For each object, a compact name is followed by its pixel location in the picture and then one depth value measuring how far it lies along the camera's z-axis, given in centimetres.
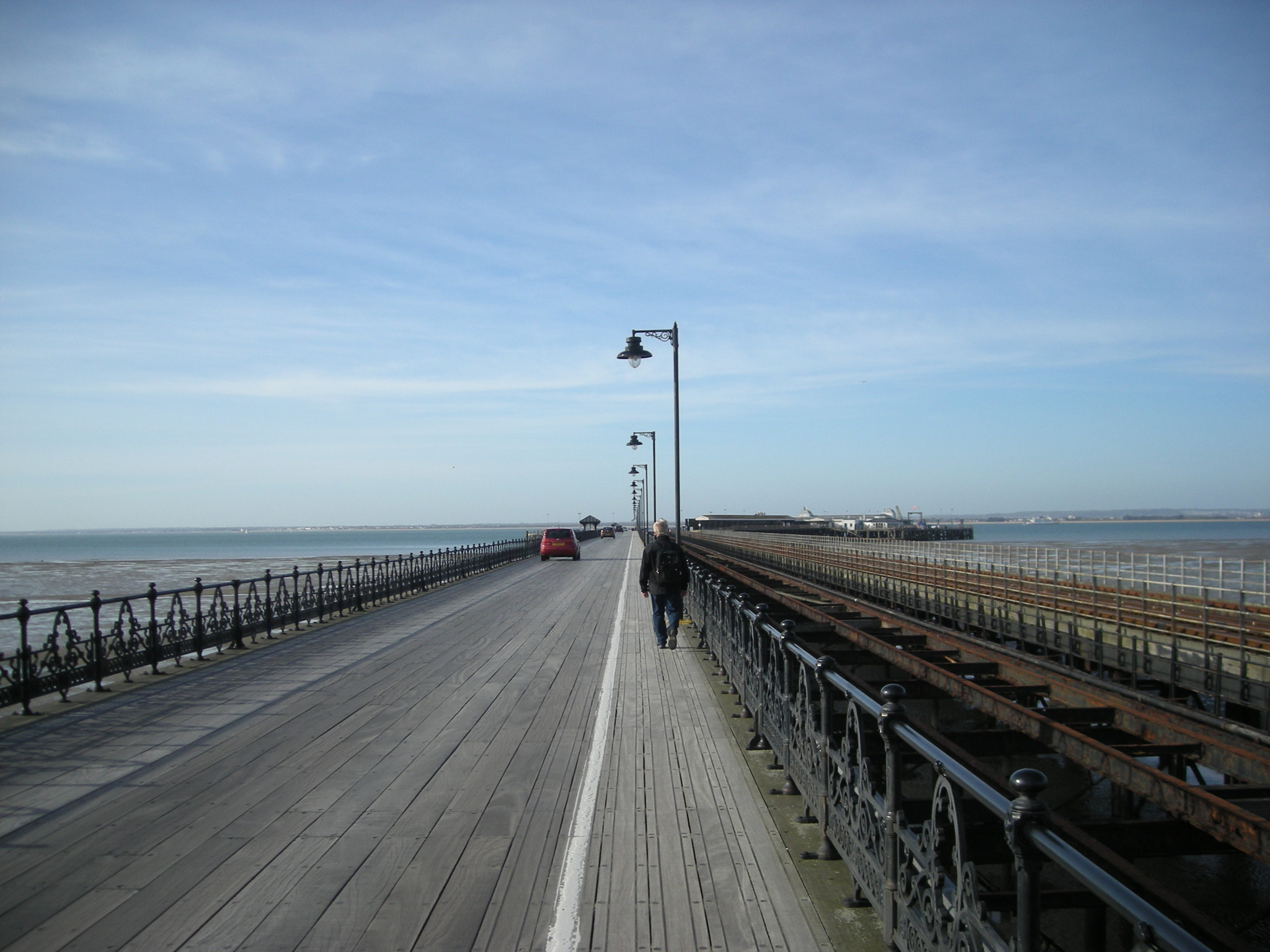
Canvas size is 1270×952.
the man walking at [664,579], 1249
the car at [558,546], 4484
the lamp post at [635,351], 2092
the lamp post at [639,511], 8388
